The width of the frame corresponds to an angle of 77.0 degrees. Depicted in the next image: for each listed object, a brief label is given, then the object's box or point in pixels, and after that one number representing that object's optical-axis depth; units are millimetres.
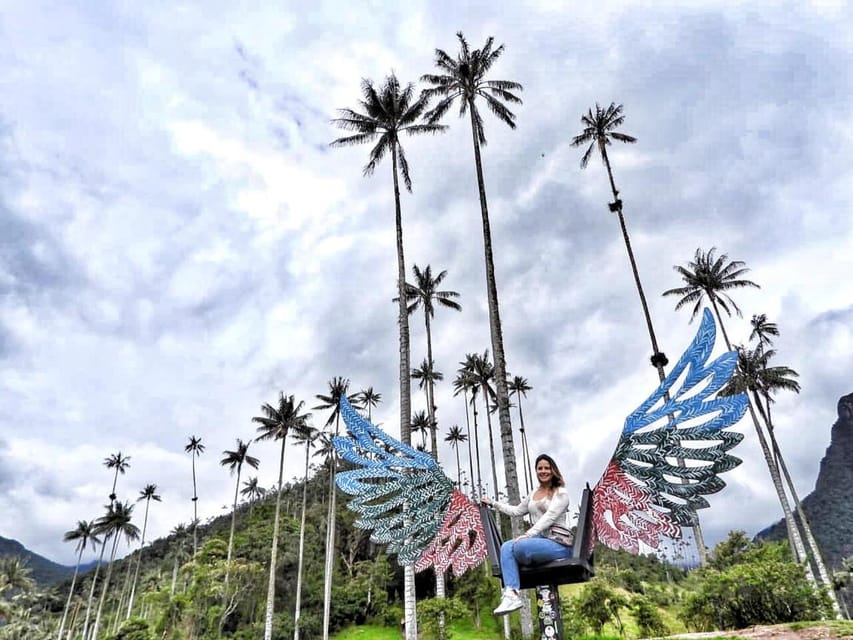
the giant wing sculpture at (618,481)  4590
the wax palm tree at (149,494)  47969
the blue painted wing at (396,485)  5469
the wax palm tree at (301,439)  28488
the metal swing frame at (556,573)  4512
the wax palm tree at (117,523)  40719
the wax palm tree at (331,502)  27250
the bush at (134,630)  26158
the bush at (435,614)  20000
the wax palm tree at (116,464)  45562
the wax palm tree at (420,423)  36688
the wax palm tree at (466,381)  33000
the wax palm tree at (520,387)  37812
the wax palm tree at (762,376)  21703
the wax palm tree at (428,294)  28156
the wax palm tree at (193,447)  49656
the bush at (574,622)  16734
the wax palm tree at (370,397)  39344
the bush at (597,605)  16297
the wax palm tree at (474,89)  17016
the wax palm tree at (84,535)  43625
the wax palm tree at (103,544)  41741
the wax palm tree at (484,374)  31422
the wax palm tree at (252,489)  56688
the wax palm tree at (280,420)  30186
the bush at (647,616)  14312
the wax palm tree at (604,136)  21953
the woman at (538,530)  4566
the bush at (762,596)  9125
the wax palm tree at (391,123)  18859
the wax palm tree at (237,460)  38219
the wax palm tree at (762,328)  24344
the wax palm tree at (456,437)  46281
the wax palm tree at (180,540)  50900
